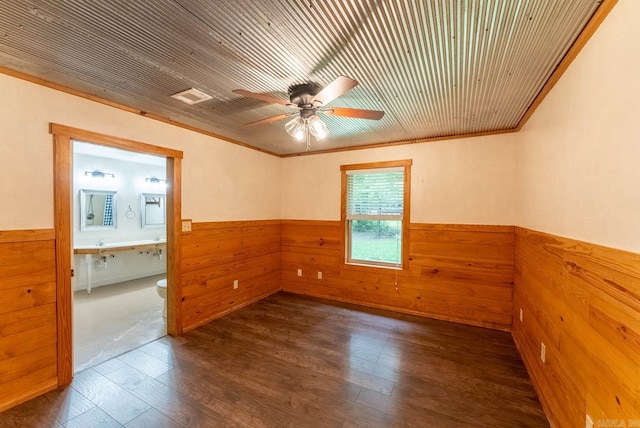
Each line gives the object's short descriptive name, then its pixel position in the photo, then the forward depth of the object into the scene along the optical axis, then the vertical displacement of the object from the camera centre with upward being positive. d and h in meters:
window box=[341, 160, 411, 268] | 3.65 -0.05
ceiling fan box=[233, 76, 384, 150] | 1.81 +0.77
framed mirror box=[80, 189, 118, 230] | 4.61 -0.04
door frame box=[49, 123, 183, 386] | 2.00 -0.17
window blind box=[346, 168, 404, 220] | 3.70 +0.22
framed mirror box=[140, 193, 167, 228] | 5.45 -0.04
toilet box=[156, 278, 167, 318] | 3.27 -1.07
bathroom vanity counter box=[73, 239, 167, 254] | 4.22 -0.71
